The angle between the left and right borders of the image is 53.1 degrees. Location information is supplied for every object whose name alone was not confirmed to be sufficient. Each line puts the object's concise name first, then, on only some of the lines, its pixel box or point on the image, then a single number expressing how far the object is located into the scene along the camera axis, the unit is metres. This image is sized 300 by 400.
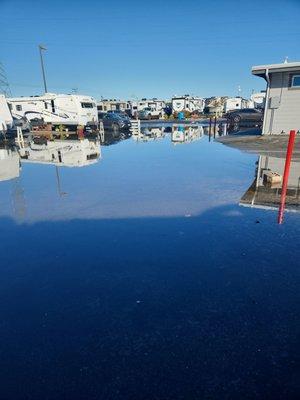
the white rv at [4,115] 25.48
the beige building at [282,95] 17.77
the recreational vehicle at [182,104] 60.41
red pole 7.38
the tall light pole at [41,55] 37.53
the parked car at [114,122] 34.06
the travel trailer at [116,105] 77.82
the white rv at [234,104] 60.38
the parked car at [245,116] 33.70
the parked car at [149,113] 57.06
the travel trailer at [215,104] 63.50
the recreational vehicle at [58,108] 27.59
